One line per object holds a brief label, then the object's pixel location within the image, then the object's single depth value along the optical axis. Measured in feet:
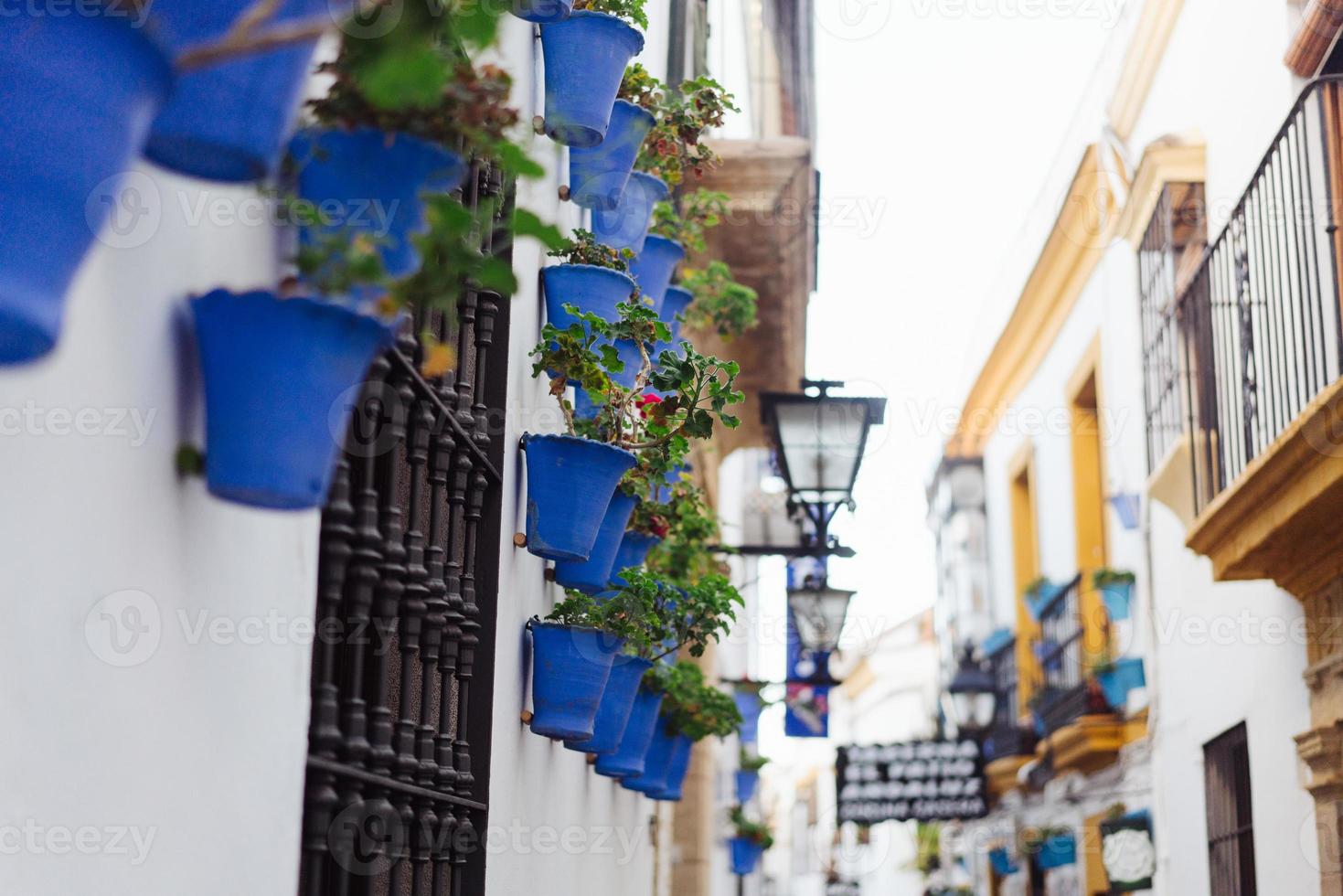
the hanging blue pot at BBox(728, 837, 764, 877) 53.06
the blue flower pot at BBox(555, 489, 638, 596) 15.29
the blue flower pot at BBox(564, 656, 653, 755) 16.46
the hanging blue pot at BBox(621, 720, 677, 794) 22.61
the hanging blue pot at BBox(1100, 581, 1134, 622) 38.24
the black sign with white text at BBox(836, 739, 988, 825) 42.52
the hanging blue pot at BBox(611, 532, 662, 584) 17.65
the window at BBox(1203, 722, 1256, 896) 28.58
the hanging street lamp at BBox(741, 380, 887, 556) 23.63
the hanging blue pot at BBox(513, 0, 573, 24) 11.58
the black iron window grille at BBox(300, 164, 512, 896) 9.25
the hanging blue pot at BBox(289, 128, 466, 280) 5.93
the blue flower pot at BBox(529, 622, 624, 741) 14.82
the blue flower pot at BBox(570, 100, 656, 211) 15.07
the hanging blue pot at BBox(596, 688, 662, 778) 19.02
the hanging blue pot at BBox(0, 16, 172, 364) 4.71
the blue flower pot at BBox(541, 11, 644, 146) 13.35
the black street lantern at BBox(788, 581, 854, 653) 25.88
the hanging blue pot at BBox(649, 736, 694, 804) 23.35
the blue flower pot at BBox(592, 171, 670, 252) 16.97
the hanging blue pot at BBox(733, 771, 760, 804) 55.77
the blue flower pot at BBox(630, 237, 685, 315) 18.48
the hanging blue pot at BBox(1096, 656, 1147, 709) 37.73
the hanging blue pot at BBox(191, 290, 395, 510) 6.09
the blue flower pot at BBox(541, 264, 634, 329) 15.35
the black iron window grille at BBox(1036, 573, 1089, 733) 41.70
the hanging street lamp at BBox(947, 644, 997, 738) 52.47
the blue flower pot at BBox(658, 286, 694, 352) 19.98
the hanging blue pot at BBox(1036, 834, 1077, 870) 42.65
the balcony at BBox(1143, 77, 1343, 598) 20.61
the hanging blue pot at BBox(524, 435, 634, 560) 13.60
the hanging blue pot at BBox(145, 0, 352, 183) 5.36
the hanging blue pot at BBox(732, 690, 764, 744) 43.36
